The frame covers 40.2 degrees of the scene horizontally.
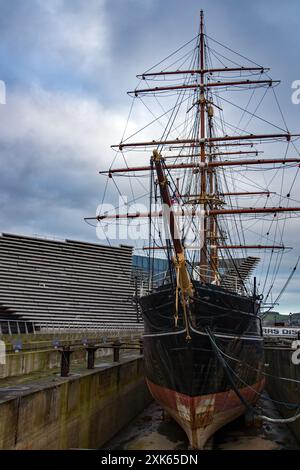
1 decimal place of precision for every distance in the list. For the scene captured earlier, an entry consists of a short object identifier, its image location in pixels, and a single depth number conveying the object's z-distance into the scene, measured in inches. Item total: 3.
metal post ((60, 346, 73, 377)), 479.2
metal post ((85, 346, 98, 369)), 567.5
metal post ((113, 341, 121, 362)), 629.9
